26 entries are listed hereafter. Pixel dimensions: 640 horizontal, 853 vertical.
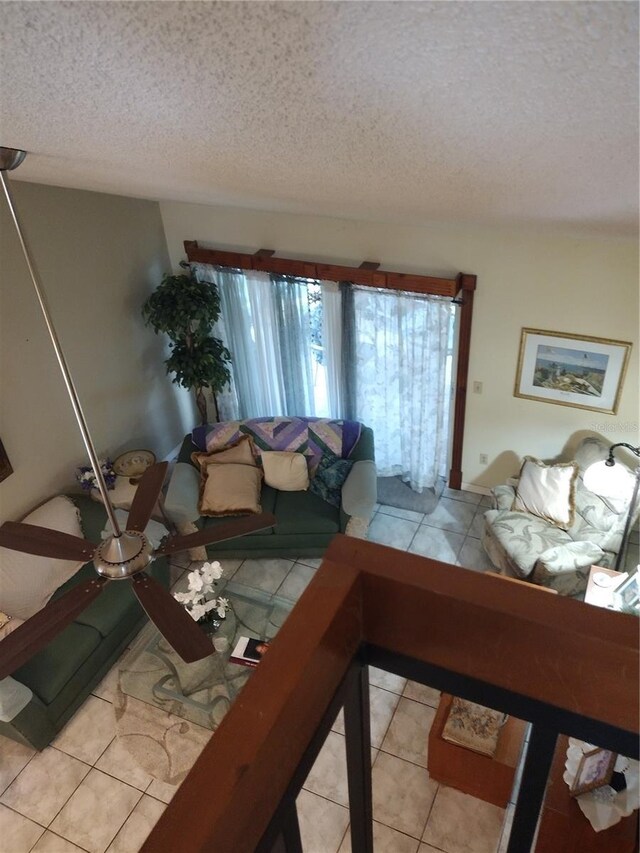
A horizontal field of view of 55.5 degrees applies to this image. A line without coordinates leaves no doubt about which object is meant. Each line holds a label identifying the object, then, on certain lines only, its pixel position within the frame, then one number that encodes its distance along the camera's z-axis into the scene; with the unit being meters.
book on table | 3.57
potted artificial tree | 4.78
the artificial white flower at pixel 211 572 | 3.64
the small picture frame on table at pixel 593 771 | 2.28
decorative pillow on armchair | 4.32
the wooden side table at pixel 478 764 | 3.01
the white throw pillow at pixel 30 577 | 3.92
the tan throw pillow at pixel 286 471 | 4.71
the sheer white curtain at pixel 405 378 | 4.61
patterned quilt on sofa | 4.85
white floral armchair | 4.00
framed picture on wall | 4.20
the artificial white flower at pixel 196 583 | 3.59
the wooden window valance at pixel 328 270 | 4.40
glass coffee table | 3.48
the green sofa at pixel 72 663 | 3.47
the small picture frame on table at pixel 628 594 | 3.23
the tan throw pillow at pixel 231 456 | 4.79
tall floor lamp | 3.53
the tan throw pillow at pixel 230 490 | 4.48
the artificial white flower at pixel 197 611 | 3.58
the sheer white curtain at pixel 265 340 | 5.01
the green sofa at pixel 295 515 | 4.44
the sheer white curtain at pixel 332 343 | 4.76
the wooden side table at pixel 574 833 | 2.33
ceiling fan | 2.09
